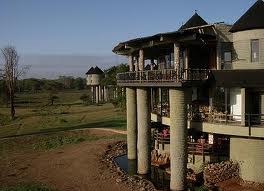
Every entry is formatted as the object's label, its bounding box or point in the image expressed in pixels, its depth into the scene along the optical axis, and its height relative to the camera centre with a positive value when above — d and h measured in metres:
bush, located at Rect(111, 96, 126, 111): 70.95 -3.79
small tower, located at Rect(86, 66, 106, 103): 102.19 -0.18
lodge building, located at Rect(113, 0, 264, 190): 26.97 -0.73
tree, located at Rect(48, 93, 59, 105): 105.78 -4.50
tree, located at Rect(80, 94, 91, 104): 105.69 -4.76
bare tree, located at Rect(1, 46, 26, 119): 75.25 +2.50
